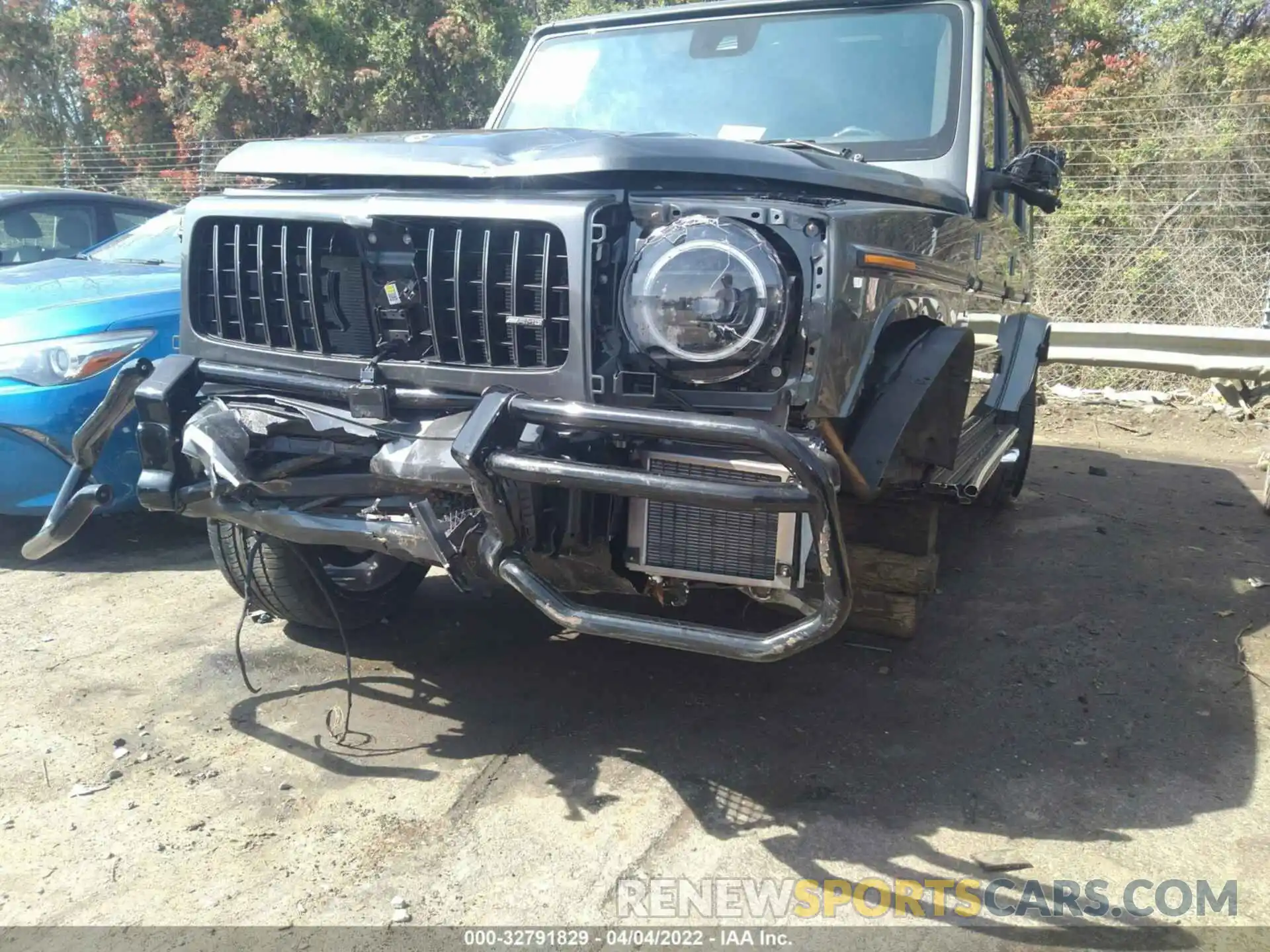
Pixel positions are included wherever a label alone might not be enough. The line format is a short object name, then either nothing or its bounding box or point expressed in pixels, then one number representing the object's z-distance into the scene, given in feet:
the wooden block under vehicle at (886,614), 10.44
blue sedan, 13.30
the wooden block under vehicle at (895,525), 10.18
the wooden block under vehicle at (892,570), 10.11
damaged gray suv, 7.11
